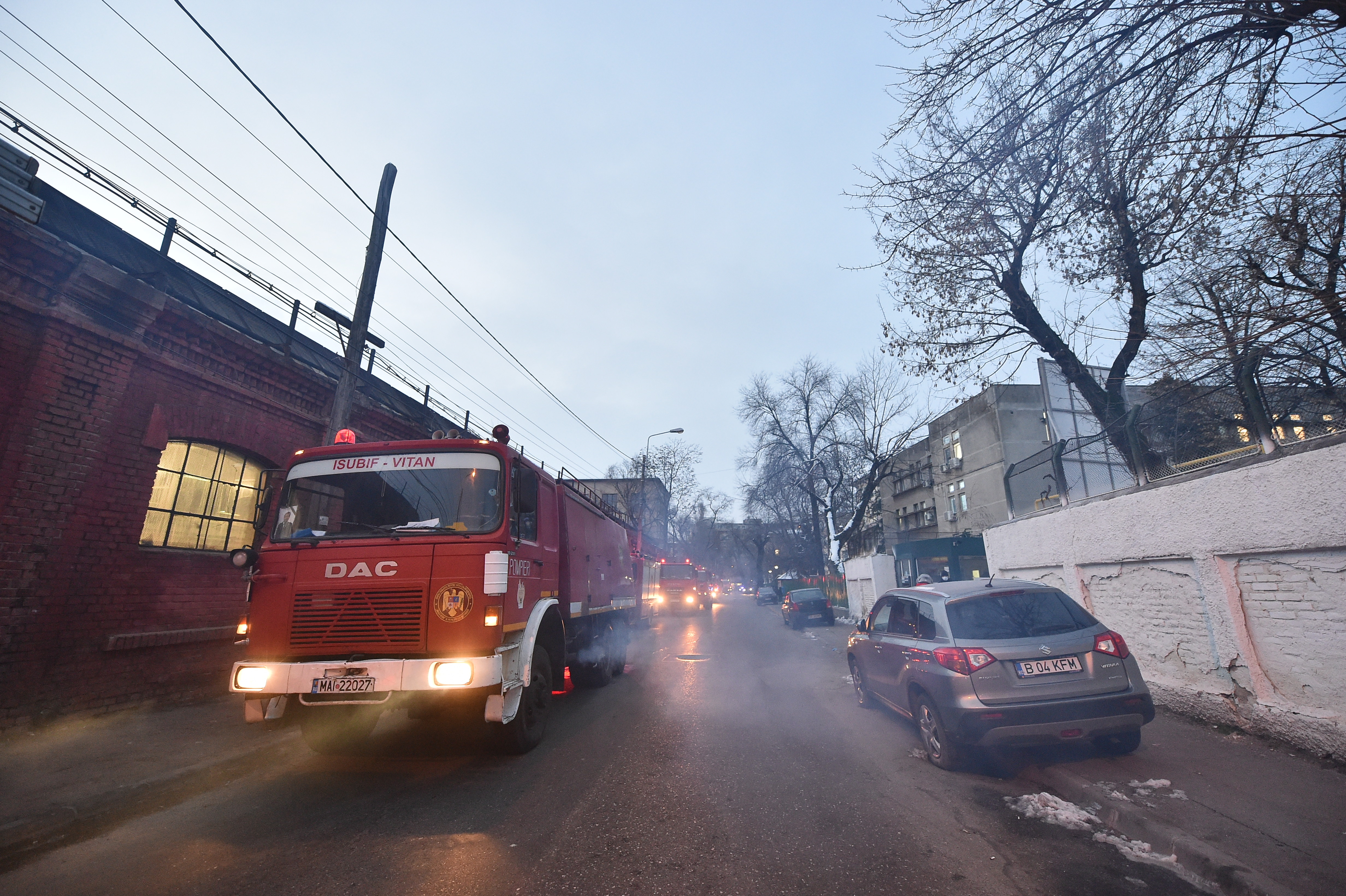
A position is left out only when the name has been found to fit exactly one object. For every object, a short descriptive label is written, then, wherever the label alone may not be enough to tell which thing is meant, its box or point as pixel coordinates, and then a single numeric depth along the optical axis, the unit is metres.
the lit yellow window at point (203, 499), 7.32
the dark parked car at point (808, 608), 22.78
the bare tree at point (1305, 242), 3.81
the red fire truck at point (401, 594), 4.52
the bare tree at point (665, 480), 39.59
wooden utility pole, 7.21
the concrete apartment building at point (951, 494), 23.45
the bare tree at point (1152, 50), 3.69
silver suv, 4.52
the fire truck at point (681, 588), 28.88
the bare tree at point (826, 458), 28.91
